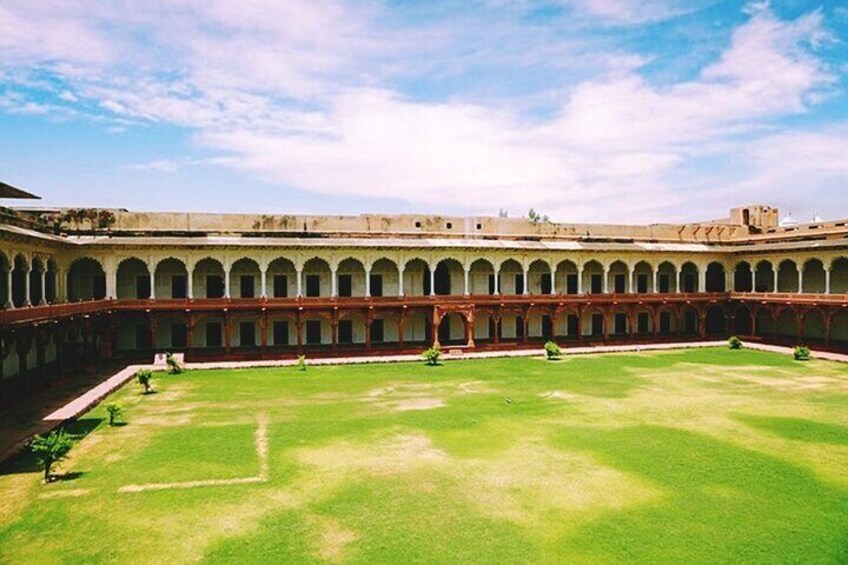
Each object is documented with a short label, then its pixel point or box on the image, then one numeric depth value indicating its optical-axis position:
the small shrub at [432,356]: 28.55
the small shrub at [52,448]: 12.62
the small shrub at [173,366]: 25.55
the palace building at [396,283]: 28.39
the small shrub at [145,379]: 21.39
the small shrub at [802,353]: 29.06
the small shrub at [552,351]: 29.86
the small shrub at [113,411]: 16.89
